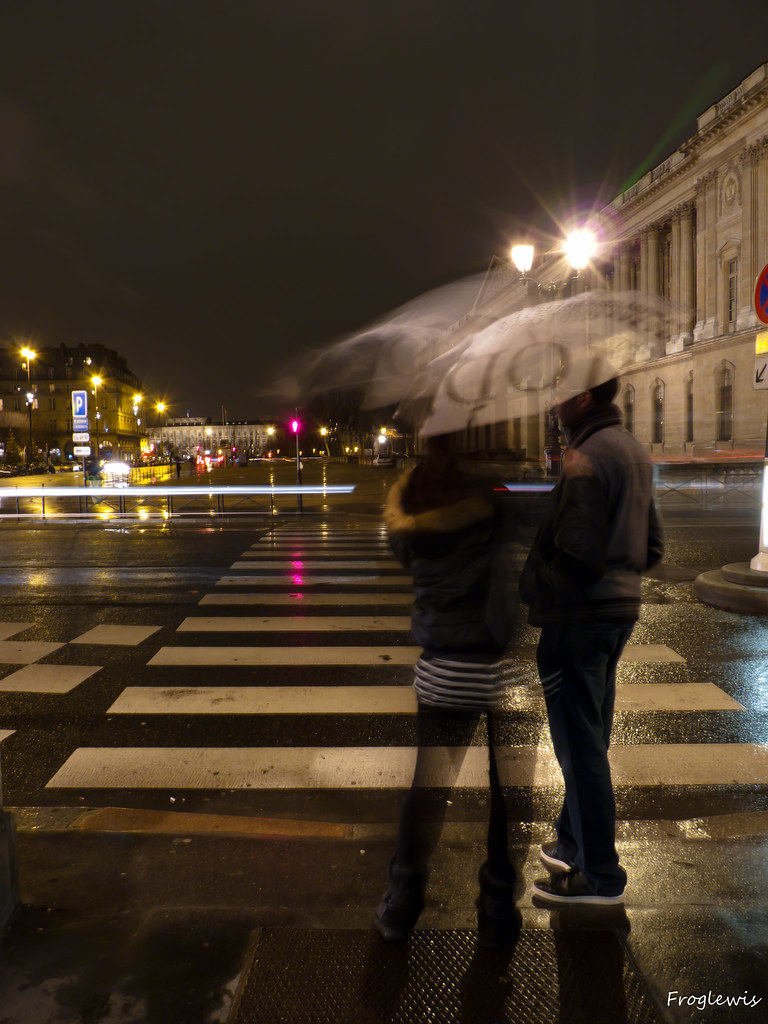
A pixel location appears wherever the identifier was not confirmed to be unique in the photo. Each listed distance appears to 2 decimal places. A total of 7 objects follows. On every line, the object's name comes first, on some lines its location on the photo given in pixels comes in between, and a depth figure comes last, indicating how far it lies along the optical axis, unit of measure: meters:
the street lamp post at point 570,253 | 15.12
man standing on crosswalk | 2.87
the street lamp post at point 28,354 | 39.84
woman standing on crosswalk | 2.89
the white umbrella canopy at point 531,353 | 3.11
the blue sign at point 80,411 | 32.06
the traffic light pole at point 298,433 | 23.00
